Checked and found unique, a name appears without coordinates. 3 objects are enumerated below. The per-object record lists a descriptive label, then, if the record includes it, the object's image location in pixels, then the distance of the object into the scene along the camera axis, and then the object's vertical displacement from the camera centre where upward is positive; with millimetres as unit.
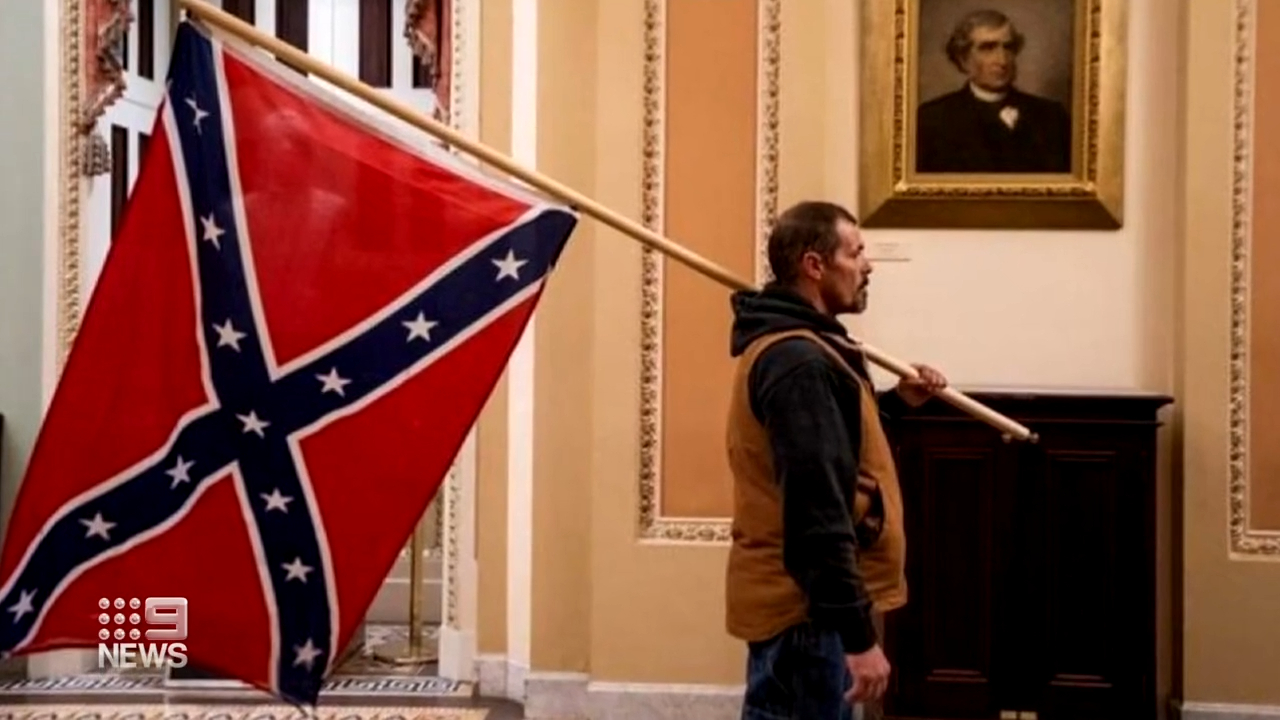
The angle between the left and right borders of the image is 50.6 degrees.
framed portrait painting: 4402 +814
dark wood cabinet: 3998 -603
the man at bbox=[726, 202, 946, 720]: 2092 -211
